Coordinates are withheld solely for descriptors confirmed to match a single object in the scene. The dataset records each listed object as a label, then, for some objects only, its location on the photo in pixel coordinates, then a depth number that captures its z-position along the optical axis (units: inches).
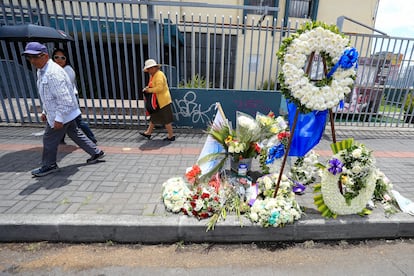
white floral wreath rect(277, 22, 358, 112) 87.5
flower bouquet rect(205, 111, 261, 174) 125.0
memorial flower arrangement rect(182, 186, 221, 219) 105.2
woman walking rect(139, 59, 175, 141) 189.9
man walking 123.3
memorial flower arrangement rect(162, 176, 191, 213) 109.3
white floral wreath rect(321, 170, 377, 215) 104.9
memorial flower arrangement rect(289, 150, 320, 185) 140.6
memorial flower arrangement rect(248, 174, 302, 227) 100.7
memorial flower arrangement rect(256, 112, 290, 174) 128.6
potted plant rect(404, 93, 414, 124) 265.4
